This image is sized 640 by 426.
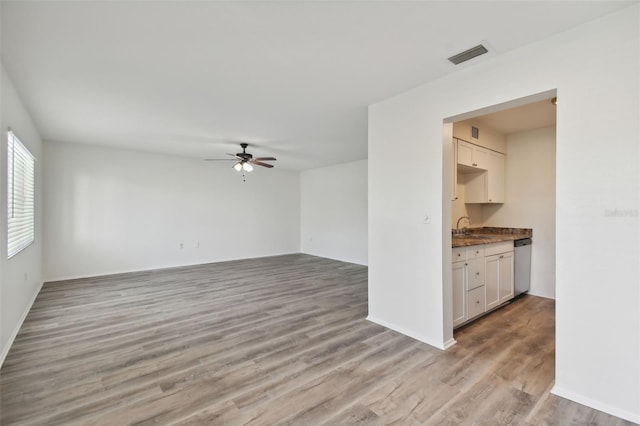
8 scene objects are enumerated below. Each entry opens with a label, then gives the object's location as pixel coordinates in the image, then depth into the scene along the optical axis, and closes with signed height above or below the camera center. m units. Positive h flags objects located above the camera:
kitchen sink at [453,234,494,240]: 3.67 -0.32
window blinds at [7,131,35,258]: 2.87 +0.18
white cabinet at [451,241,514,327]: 3.06 -0.78
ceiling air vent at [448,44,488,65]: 2.17 +1.25
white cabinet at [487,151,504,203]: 4.30 +0.54
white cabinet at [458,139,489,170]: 3.68 +0.78
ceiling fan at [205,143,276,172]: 5.28 +0.95
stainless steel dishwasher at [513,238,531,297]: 4.12 -0.77
